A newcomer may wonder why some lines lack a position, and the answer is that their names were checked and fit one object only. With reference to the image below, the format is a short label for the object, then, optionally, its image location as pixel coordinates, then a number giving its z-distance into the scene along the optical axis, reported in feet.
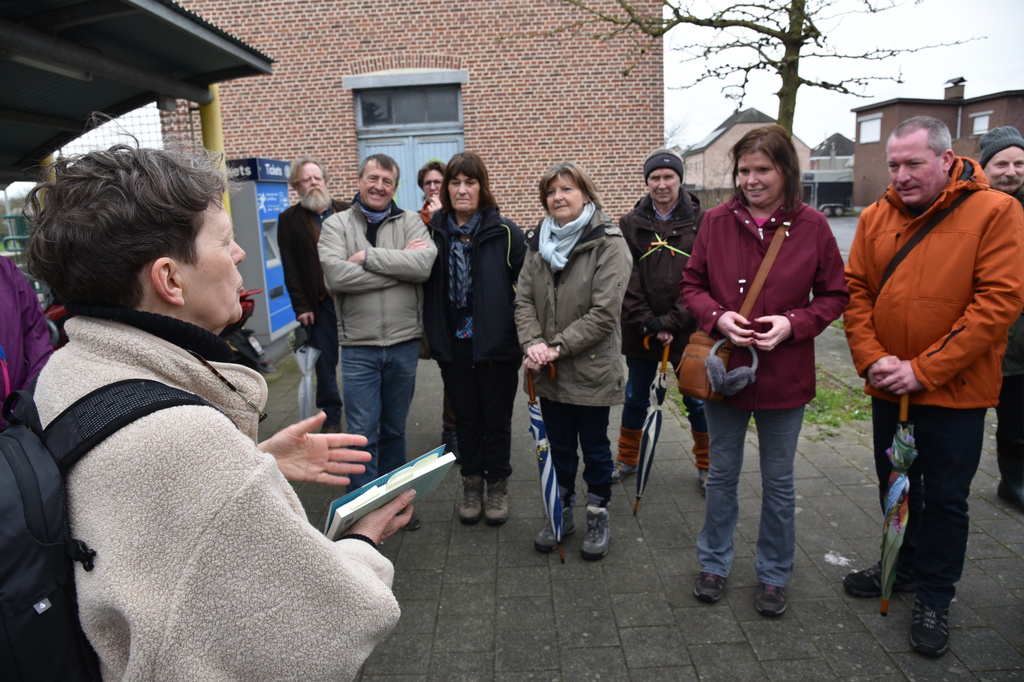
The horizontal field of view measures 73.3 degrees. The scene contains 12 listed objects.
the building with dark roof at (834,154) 205.77
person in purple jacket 8.82
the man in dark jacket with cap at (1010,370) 11.76
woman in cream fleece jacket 3.47
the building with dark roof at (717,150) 201.37
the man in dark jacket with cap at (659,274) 14.01
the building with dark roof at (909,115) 143.23
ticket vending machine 25.94
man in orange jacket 9.13
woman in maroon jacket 10.06
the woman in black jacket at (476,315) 12.80
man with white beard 17.44
